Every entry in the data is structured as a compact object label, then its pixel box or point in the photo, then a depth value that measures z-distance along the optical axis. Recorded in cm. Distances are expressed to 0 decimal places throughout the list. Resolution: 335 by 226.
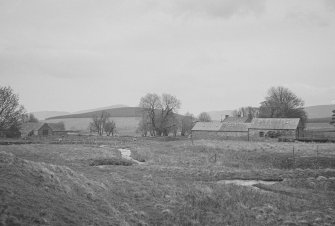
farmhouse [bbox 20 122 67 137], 8994
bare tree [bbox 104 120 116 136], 10318
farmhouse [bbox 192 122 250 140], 7856
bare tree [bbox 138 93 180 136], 9412
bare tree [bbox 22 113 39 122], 12126
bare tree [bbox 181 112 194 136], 11006
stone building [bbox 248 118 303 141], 7203
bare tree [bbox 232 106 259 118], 13199
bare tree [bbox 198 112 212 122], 14155
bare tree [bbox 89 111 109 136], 10556
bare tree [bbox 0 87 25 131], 6391
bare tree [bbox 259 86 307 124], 9781
